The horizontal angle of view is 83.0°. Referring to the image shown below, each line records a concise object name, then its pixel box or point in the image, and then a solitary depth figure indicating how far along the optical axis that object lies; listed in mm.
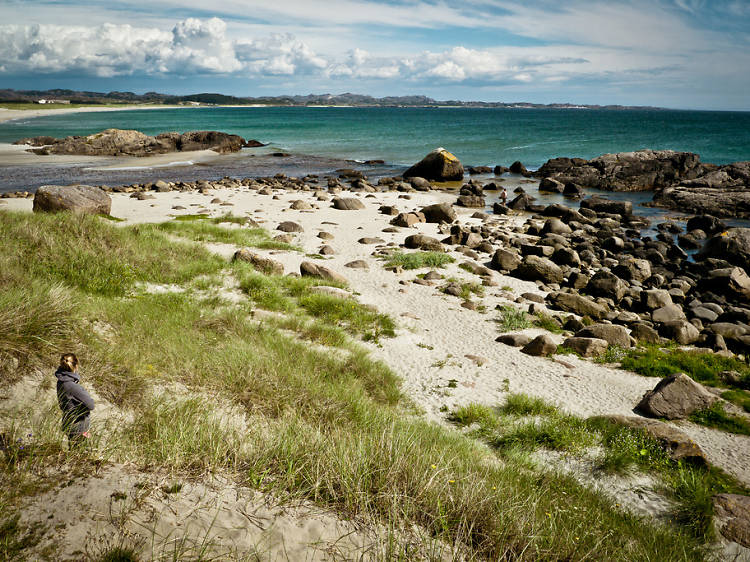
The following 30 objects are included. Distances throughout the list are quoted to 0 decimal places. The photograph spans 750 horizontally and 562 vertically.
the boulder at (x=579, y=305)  13961
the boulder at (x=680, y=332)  12508
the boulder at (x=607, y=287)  15469
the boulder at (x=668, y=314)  13719
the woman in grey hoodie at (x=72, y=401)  4477
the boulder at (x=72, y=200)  18391
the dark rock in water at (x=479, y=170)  48562
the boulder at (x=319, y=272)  15102
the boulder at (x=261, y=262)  15227
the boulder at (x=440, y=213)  25891
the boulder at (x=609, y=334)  11891
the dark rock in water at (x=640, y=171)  40656
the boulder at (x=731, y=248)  19500
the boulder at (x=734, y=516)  5441
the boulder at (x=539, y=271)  16766
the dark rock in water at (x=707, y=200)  30094
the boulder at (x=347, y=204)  28531
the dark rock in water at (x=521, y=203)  31627
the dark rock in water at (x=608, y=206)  29609
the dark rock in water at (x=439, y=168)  43125
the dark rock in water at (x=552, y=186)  38988
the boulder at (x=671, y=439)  7039
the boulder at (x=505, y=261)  17766
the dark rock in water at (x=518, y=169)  47716
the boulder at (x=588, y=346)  11266
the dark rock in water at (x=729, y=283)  15977
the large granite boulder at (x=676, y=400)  8648
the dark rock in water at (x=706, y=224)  25094
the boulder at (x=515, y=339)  11695
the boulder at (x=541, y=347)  11148
